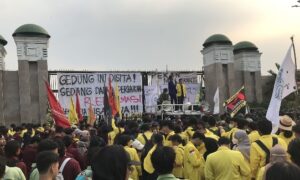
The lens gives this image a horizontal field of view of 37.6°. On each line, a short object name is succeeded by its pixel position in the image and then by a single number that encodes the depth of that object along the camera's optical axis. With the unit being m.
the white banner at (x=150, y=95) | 25.12
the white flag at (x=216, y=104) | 19.76
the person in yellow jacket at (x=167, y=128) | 8.52
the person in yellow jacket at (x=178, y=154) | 6.75
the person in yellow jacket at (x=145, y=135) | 8.23
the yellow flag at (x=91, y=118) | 15.48
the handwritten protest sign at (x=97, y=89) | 23.86
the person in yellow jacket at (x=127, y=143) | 6.98
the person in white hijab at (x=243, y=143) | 6.26
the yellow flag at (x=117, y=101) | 15.06
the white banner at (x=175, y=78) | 25.71
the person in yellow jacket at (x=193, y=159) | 6.70
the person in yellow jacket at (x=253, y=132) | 7.00
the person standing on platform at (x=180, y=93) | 24.28
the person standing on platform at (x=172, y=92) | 24.22
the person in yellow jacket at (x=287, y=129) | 6.39
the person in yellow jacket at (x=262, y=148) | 5.76
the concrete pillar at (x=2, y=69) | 23.05
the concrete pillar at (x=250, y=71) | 28.66
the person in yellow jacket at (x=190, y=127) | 8.64
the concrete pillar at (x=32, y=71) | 23.52
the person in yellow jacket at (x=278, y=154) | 4.29
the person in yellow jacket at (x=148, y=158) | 6.63
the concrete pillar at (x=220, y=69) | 27.36
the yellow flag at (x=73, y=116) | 15.29
